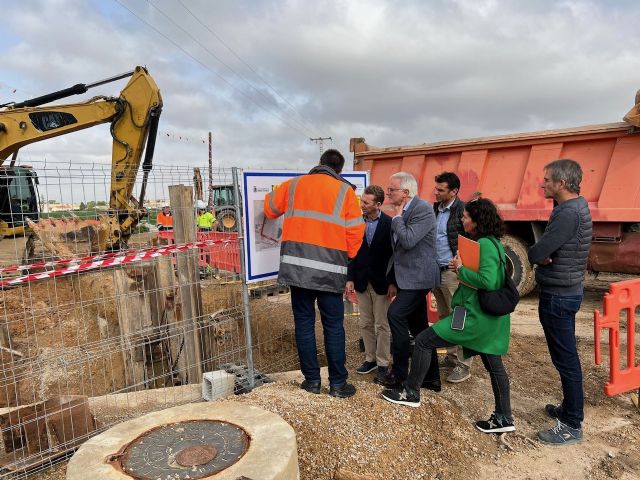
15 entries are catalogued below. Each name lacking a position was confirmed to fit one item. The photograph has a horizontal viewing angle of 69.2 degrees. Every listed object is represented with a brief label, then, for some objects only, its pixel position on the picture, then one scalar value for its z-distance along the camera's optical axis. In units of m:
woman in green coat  3.13
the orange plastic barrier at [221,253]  4.27
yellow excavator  7.91
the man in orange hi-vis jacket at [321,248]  3.46
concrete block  3.95
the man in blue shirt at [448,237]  3.99
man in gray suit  3.55
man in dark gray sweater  3.11
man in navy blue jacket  4.08
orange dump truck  6.61
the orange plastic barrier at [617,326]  3.47
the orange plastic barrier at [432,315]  5.68
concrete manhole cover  2.12
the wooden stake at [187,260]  4.31
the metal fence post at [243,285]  3.92
